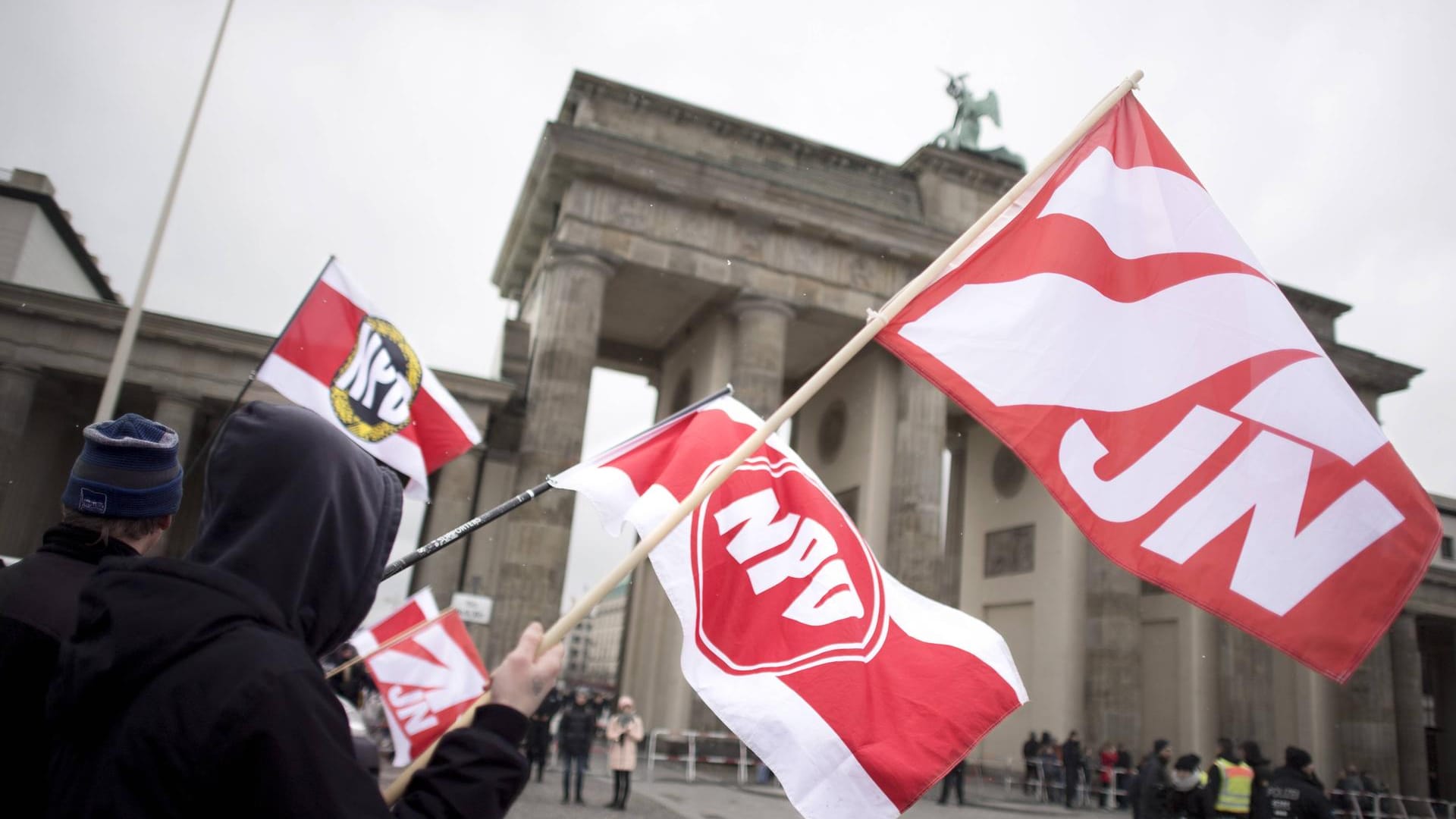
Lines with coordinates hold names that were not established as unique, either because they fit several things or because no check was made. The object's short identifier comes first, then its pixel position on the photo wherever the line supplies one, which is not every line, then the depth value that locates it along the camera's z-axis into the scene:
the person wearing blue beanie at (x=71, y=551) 1.86
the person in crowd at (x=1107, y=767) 22.39
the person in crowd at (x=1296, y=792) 7.77
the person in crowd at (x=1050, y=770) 21.48
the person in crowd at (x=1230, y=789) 8.77
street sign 19.95
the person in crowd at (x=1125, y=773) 22.33
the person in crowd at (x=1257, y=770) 8.48
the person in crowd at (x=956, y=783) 18.42
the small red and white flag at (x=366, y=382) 7.73
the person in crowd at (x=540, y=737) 15.15
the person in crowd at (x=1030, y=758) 22.28
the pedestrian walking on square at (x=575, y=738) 13.69
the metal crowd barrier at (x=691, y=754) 19.05
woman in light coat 13.05
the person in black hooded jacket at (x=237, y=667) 1.29
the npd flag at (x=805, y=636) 3.21
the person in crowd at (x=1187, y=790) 9.51
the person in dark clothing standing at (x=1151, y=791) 9.87
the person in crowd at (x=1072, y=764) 20.33
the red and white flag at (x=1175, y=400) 3.41
